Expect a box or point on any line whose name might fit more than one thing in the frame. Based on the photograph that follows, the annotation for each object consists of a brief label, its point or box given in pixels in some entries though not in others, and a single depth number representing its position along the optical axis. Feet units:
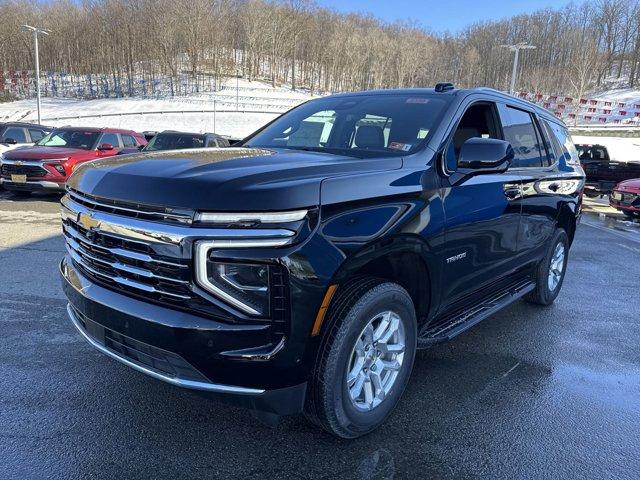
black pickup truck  52.06
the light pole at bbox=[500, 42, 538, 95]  91.62
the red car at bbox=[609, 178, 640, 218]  39.21
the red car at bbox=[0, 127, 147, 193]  33.58
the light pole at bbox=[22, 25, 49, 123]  101.29
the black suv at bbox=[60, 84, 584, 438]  6.97
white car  43.60
